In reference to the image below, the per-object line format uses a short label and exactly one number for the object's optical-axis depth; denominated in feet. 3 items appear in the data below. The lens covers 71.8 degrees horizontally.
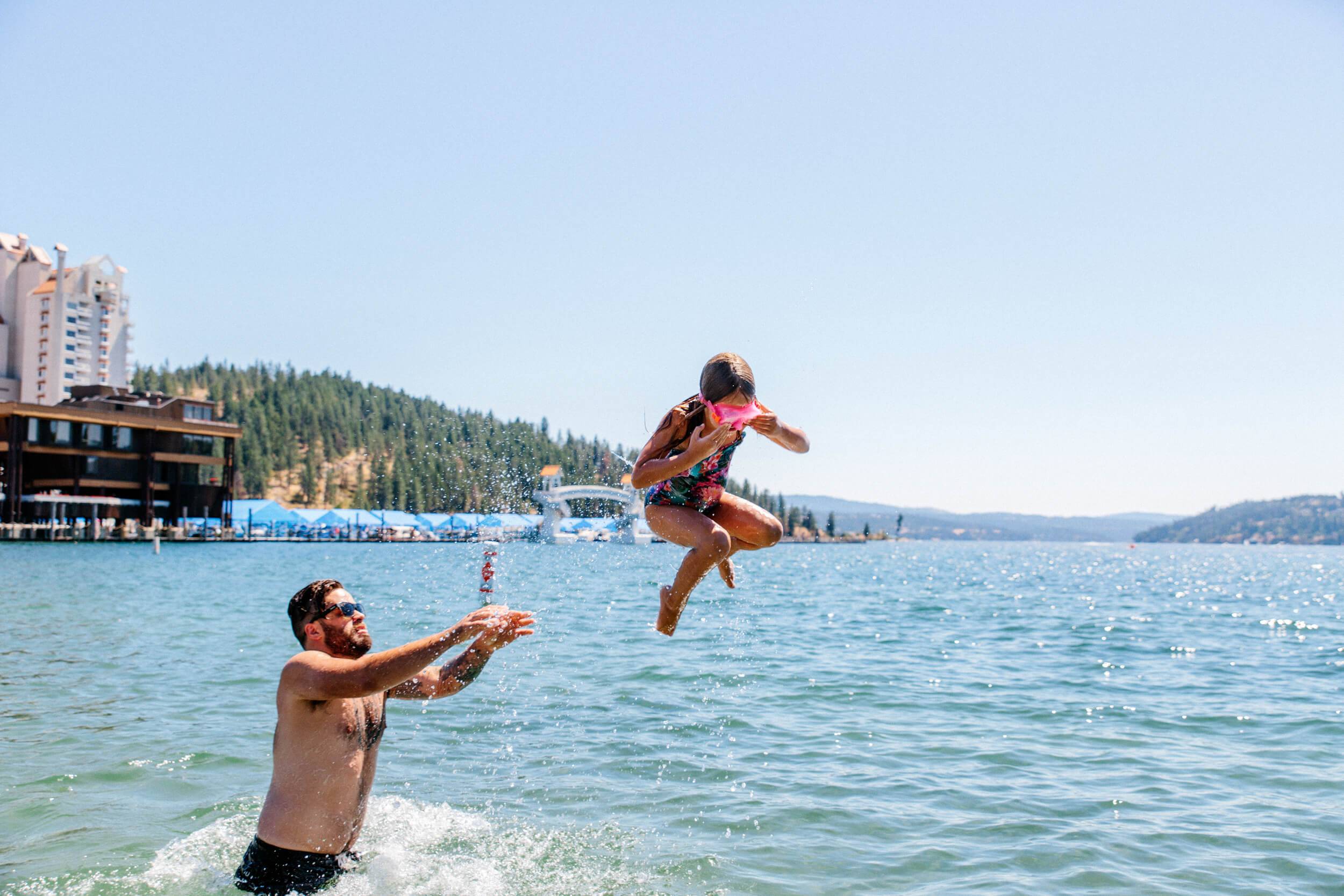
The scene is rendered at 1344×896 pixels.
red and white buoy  23.95
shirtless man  18.53
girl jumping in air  19.58
